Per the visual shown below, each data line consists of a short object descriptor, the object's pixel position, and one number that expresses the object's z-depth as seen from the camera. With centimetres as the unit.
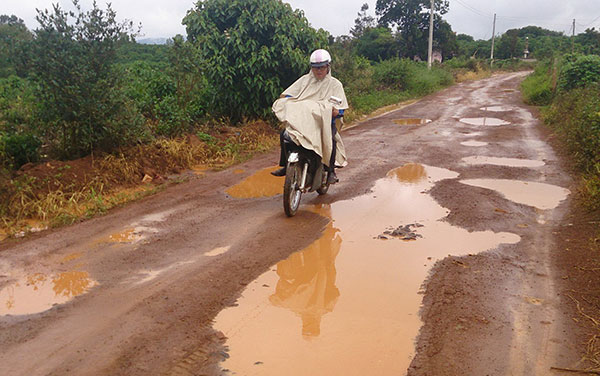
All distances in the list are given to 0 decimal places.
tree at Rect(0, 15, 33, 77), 649
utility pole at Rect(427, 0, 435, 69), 3388
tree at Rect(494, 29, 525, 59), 5845
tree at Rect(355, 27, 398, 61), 4516
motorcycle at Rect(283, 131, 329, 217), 571
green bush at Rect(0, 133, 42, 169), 679
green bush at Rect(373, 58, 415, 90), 2405
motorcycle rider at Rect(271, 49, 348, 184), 583
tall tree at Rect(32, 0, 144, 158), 660
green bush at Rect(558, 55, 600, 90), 1631
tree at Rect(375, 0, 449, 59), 4591
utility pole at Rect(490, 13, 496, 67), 5129
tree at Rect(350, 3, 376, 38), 5447
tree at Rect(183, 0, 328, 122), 1068
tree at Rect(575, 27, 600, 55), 4339
